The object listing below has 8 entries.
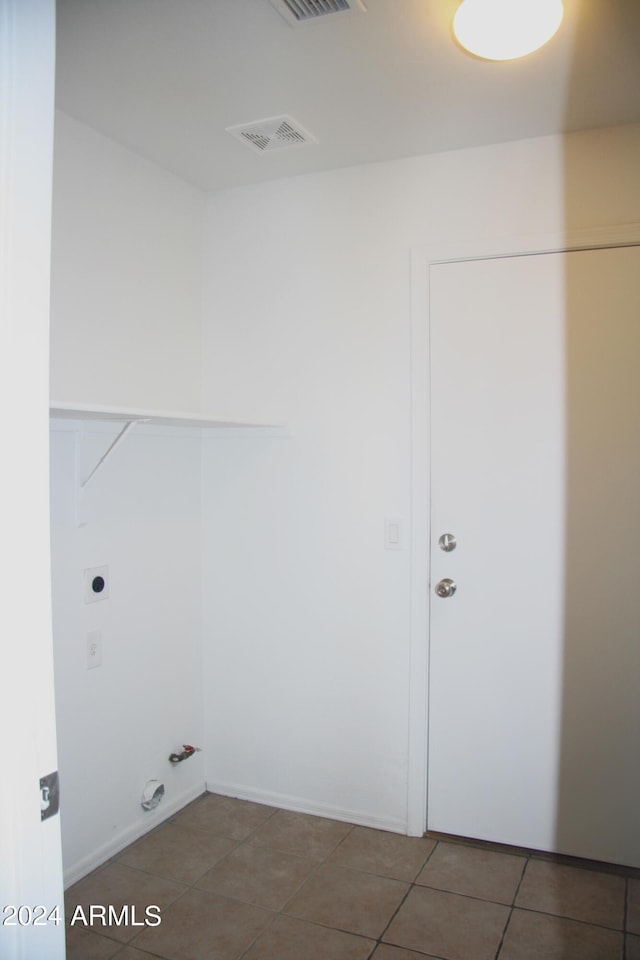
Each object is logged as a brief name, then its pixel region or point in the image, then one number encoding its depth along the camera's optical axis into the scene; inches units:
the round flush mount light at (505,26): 65.6
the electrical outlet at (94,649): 96.0
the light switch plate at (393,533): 106.1
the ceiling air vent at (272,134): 92.0
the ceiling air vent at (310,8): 66.1
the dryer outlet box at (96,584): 95.4
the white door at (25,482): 32.9
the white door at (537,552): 95.0
